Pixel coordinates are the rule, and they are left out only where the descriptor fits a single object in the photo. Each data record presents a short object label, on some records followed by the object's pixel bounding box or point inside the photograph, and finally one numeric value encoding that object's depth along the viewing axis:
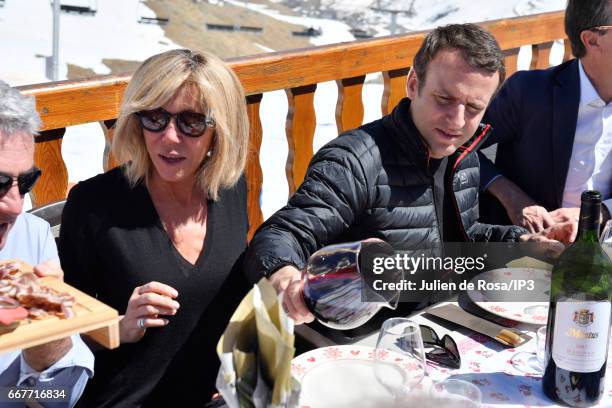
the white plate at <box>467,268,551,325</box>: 1.58
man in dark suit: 2.41
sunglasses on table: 1.38
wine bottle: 1.17
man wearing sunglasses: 1.39
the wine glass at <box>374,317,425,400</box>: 1.12
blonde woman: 1.68
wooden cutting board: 1.01
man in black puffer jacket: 1.81
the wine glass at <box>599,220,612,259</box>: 1.77
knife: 1.47
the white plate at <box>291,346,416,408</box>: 1.12
